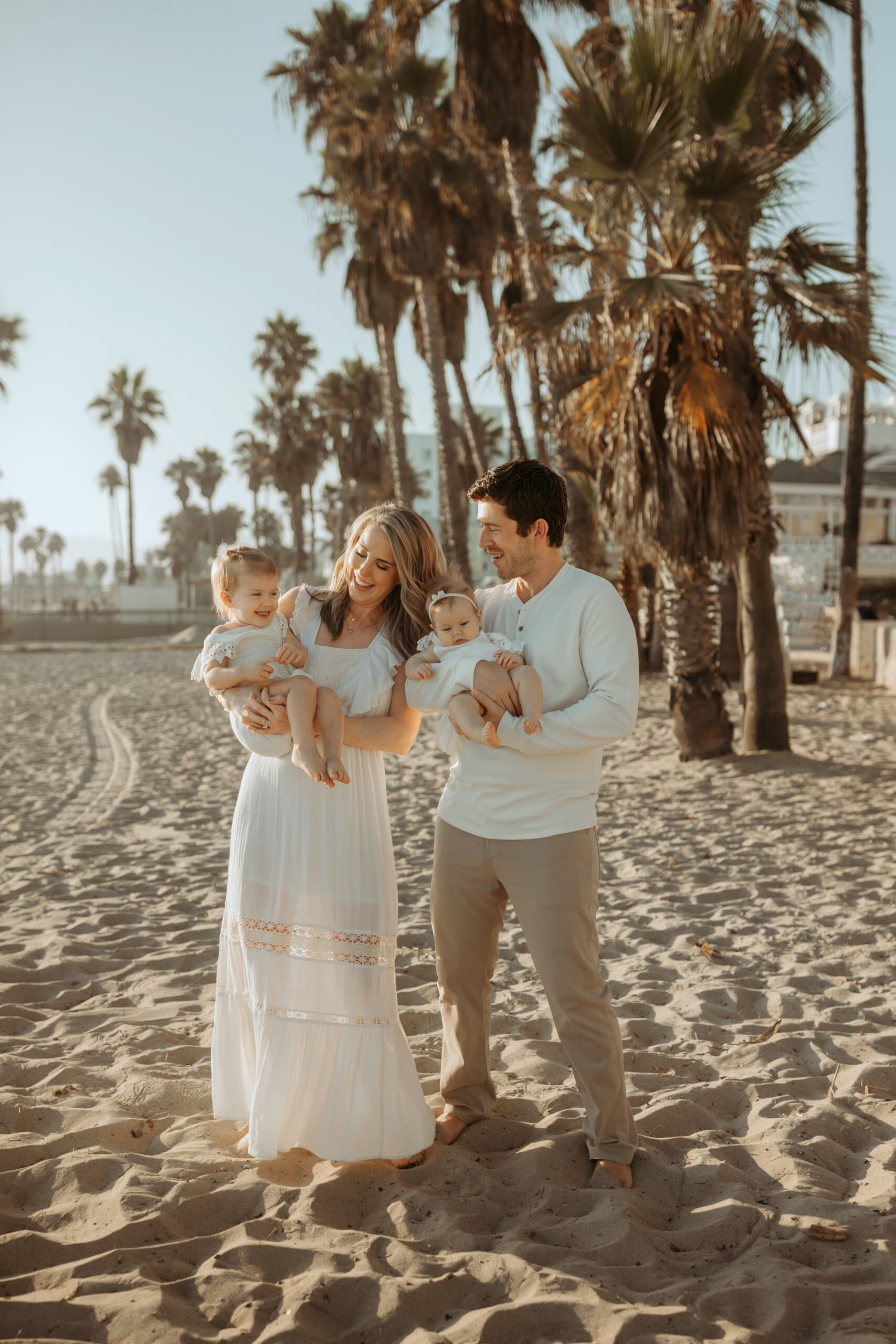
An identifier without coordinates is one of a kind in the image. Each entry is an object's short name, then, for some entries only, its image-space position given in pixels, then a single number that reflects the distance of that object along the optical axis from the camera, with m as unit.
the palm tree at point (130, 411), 54.31
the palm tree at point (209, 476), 81.19
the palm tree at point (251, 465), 59.42
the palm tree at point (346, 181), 20.70
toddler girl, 3.00
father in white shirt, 2.85
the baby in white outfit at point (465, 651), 2.82
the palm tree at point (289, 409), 41.09
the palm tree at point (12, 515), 115.25
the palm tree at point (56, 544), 150.12
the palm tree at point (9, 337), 34.78
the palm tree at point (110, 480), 94.81
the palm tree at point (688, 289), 8.32
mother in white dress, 2.98
